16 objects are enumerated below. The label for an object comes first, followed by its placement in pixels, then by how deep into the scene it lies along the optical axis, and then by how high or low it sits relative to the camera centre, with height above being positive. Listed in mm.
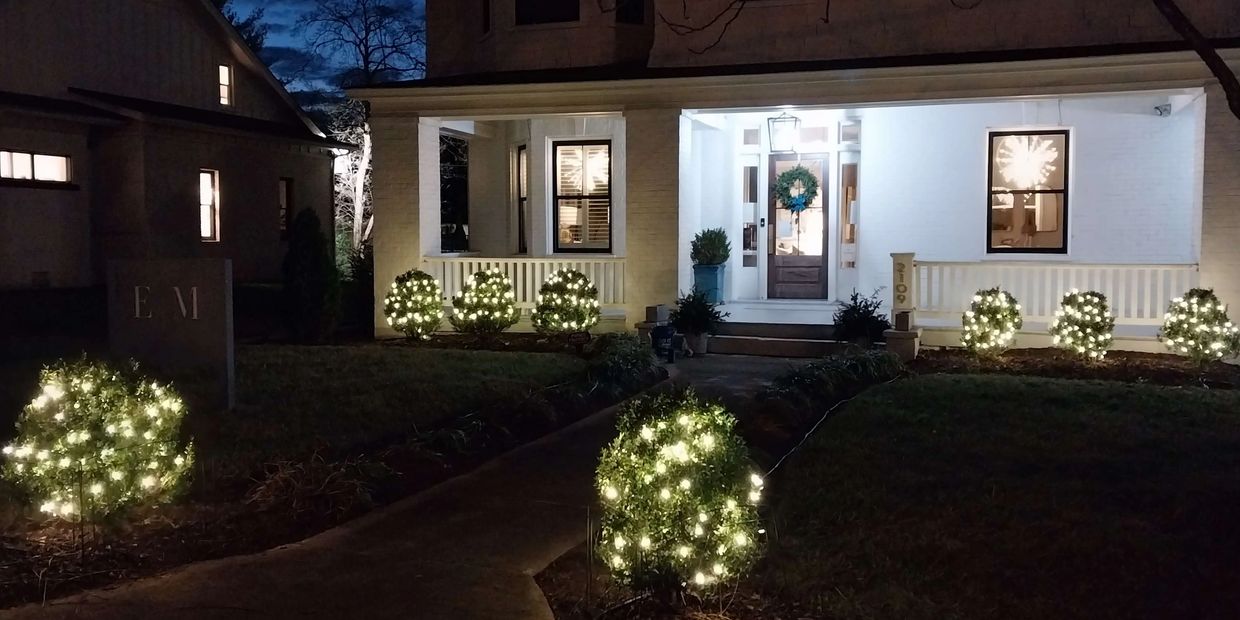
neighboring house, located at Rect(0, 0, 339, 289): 18125 +2216
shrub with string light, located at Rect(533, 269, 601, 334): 14172 -654
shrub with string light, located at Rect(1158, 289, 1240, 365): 11648 -775
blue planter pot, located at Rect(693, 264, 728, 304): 15680 -323
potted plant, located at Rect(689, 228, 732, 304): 15602 -12
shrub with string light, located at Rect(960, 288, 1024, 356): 12539 -763
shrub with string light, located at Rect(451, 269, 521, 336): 14445 -658
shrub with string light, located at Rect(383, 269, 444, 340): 14648 -667
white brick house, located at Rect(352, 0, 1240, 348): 13070 +1573
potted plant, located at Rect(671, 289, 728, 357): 13844 -832
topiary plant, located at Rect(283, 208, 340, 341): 15539 -374
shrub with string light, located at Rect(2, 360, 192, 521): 6148 -1116
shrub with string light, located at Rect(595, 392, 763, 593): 4969 -1183
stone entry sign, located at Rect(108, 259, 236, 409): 9305 -520
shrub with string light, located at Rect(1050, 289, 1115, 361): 12195 -764
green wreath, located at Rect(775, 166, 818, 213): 16078 +1071
